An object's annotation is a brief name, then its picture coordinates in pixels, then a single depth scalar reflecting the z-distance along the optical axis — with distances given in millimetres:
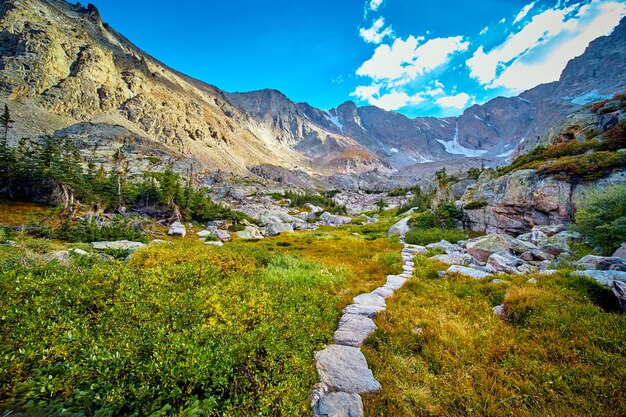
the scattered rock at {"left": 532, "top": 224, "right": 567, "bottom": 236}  16655
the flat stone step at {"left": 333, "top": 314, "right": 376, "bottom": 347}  6023
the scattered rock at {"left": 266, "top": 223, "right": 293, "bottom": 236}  43691
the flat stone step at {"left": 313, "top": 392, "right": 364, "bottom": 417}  3852
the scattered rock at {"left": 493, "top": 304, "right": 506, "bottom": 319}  6793
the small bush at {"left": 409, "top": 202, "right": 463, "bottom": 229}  27047
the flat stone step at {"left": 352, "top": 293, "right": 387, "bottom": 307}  8219
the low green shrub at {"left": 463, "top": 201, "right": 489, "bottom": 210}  25219
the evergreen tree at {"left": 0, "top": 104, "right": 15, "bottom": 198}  30328
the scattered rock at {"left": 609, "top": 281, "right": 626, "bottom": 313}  6148
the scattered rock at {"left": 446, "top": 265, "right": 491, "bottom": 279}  9962
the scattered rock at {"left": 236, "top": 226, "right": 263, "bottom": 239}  37094
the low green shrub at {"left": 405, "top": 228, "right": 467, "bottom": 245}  22250
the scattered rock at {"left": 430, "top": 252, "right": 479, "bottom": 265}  13219
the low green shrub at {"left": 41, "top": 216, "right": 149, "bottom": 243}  18750
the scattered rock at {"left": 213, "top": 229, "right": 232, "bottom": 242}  32756
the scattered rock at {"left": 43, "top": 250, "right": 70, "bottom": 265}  8920
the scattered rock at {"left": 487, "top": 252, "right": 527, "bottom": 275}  10890
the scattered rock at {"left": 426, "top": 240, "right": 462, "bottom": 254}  17494
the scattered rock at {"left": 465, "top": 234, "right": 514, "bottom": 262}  14828
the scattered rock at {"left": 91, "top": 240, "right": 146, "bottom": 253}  16045
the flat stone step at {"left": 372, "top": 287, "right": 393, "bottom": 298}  9102
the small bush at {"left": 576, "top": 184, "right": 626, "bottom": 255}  11152
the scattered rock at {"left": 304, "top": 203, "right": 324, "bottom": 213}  91375
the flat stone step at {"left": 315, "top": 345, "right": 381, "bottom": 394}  4477
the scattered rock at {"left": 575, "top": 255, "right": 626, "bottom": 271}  8082
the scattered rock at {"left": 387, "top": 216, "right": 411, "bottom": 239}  30972
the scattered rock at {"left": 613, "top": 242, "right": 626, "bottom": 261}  9612
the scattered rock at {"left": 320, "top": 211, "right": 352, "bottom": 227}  63647
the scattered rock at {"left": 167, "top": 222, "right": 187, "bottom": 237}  31609
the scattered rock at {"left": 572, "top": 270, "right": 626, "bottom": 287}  6938
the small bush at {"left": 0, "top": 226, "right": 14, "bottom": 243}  15438
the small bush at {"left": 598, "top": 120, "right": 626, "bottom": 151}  20031
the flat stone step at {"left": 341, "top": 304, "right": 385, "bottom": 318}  7342
